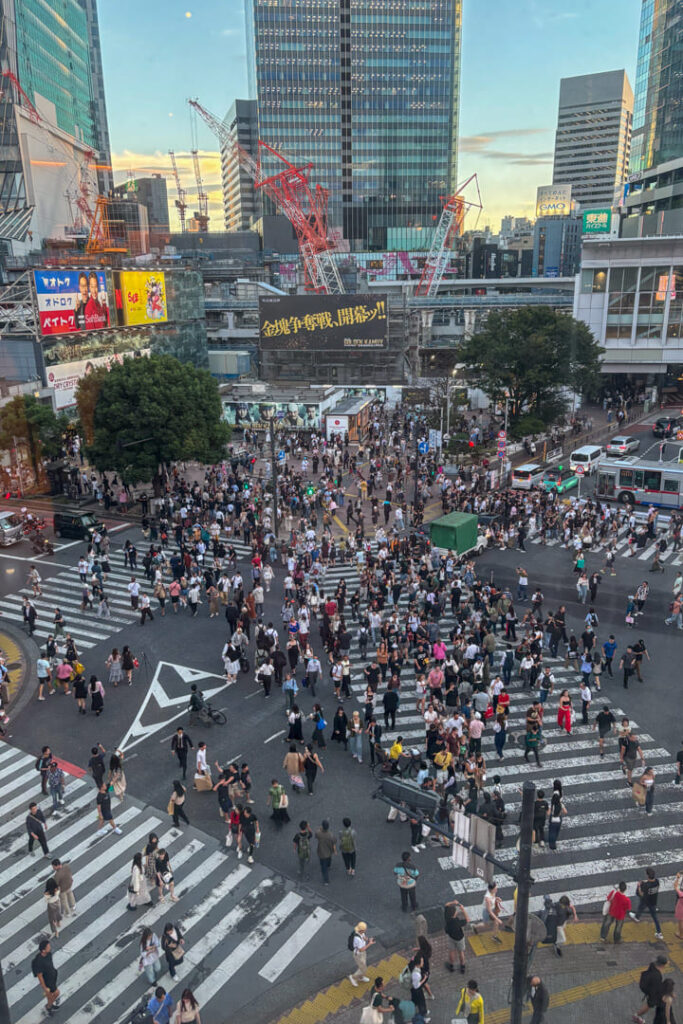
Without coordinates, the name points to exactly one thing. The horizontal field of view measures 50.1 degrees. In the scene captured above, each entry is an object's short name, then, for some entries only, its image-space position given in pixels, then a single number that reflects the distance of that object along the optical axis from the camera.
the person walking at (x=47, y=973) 11.21
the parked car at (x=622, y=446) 47.88
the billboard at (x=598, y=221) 82.94
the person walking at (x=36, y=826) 14.79
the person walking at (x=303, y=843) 14.02
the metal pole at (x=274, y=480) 33.94
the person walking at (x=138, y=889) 13.48
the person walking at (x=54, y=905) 12.63
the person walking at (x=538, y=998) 10.67
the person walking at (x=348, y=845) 13.89
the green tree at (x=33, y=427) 42.81
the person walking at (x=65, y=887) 13.16
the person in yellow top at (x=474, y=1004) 10.23
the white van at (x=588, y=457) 46.69
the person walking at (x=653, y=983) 10.61
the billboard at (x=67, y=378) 50.62
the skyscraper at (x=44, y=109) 80.19
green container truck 31.69
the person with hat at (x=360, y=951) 11.57
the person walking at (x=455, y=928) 11.94
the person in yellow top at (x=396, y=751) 16.86
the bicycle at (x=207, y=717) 19.81
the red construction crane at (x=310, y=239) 114.00
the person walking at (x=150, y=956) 11.61
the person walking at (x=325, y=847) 13.83
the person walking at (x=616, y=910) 12.53
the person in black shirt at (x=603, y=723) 18.37
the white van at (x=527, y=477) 43.31
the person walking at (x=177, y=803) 15.57
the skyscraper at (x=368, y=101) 152.75
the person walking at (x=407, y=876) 13.11
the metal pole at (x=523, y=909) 8.05
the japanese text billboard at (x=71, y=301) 47.88
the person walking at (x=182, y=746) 17.52
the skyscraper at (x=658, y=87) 91.88
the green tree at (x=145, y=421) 38.56
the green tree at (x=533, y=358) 53.75
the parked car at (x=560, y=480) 42.97
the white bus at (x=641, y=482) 39.50
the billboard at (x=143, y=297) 59.69
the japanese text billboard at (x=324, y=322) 74.38
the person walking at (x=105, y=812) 15.60
